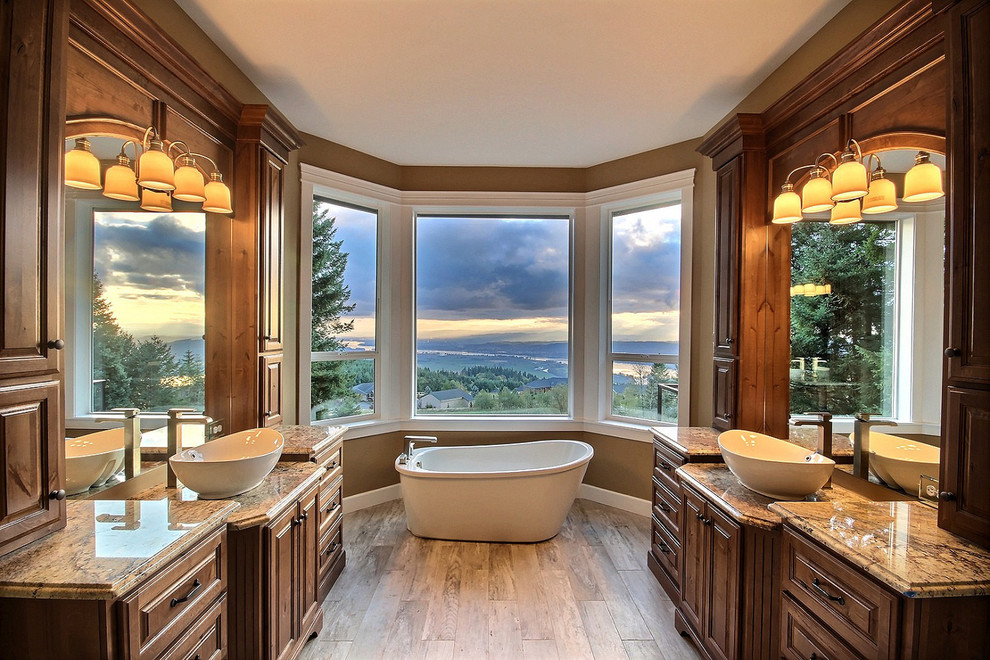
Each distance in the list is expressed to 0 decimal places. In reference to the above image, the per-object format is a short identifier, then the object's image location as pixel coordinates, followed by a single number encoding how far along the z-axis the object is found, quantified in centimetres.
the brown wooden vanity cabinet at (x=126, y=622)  112
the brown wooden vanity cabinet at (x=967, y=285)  131
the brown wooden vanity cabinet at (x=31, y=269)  124
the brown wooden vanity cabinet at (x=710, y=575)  186
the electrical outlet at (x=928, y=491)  158
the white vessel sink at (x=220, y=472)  175
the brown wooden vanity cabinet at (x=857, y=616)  117
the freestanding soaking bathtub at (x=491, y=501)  318
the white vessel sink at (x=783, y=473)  177
